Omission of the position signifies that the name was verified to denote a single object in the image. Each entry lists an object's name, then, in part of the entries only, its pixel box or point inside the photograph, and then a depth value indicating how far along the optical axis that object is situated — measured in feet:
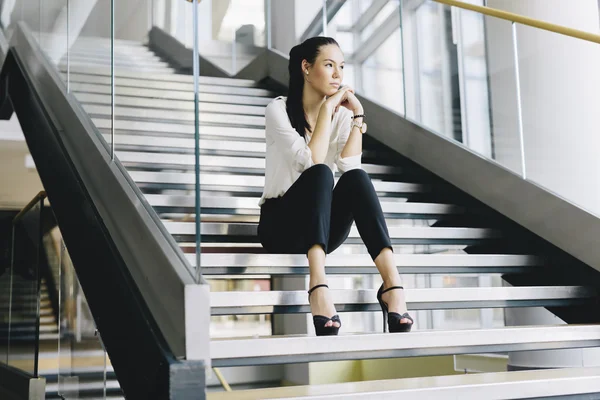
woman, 6.55
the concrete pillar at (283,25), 17.43
